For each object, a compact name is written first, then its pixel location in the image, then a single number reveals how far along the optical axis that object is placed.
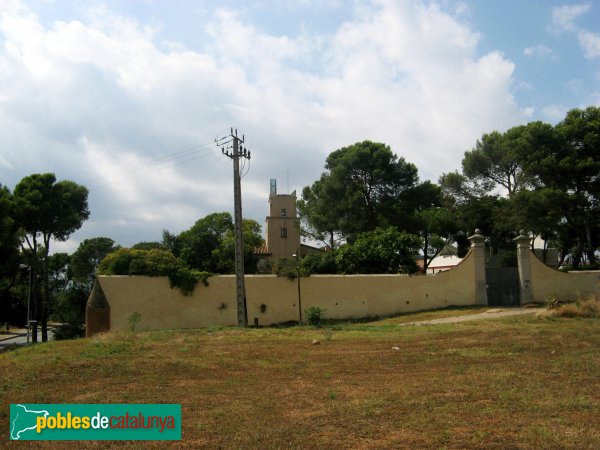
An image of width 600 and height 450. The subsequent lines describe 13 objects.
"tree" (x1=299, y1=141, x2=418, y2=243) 34.91
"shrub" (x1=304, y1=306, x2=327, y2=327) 19.58
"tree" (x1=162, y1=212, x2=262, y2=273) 34.44
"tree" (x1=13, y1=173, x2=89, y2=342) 28.77
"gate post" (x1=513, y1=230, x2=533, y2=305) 23.77
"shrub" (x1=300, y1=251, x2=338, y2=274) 26.22
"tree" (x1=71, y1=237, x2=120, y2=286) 52.75
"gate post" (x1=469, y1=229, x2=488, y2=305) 23.89
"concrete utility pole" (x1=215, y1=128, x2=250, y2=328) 19.45
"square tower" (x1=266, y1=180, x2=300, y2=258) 48.00
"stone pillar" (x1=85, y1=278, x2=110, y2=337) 20.09
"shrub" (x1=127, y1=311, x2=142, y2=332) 19.16
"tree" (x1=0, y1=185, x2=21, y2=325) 24.89
